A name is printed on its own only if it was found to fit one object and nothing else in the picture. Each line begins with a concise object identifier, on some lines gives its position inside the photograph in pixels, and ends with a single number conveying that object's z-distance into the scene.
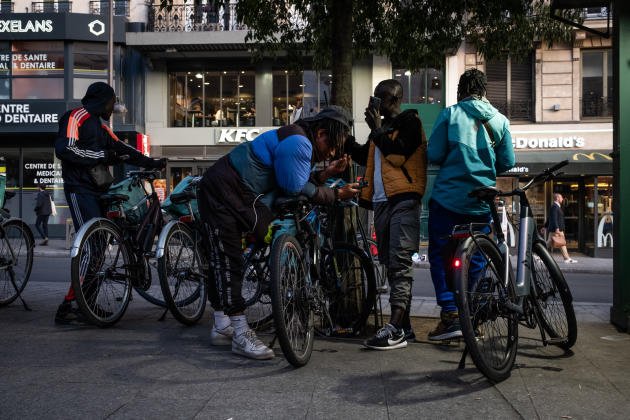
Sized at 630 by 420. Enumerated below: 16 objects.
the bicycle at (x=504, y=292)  3.49
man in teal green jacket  4.54
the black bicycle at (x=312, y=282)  3.72
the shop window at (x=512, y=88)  21.69
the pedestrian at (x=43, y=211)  20.44
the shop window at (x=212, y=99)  23.94
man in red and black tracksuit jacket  5.13
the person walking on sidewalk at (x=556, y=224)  17.03
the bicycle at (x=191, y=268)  4.56
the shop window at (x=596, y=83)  20.98
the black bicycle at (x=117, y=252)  4.77
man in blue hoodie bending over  4.03
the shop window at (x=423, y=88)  22.55
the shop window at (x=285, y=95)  23.67
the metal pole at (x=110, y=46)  19.58
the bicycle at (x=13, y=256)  5.88
